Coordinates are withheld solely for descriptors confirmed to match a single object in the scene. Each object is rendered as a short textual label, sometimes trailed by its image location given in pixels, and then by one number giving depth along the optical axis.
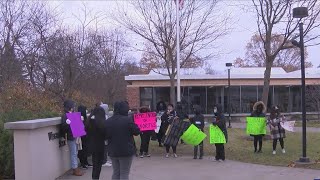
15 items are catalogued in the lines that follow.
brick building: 38.34
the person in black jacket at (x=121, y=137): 8.57
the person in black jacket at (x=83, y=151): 12.46
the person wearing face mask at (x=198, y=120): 14.84
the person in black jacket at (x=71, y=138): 11.27
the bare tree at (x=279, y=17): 19.80
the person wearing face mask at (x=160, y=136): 17.19
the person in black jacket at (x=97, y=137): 10.02
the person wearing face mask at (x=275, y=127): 15.01
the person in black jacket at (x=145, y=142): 15.23
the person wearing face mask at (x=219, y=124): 14.27
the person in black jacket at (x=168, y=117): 15.95
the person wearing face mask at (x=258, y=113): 15.71
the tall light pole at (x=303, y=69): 12.88
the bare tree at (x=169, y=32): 26.95
